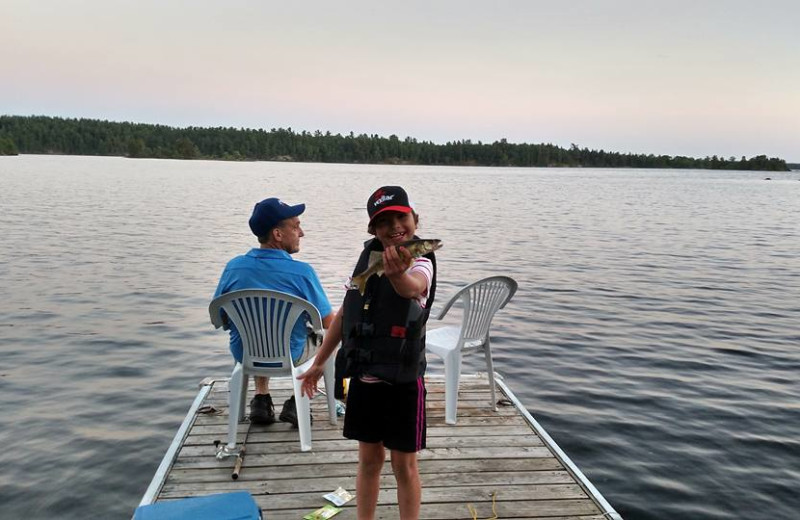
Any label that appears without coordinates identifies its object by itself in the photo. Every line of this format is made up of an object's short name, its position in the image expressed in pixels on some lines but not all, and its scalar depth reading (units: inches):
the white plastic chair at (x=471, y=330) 183.9
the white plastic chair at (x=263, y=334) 156.8
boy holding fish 99.0
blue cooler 110.3
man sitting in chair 164.1
